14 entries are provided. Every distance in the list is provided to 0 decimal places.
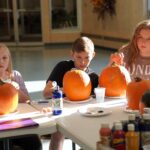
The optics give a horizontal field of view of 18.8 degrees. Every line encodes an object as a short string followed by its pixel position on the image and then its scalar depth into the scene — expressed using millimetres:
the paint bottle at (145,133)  1682
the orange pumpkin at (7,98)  2580
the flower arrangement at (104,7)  13070
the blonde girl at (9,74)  3117
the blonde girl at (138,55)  3315
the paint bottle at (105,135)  1724
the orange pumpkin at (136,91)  2591
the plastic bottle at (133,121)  1687
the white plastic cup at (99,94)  2899
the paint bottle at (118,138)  1680
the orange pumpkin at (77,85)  2912
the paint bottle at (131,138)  1654
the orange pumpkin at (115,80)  3020
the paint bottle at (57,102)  2556
